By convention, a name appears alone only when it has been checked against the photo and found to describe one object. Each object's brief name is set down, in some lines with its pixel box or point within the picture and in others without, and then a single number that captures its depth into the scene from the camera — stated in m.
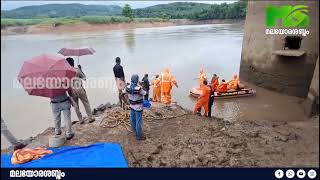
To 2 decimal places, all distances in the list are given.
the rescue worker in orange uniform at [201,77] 11.91
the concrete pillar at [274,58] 11.83
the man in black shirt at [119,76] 8.08
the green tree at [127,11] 74.38
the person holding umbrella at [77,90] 6.66
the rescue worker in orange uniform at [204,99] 8.61
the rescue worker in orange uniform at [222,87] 12.55
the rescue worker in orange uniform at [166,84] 10.34
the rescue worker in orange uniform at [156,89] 10.67
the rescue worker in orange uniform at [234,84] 12.82
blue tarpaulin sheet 5.30
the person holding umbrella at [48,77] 5.60
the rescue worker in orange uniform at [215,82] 12.10
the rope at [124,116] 7.32
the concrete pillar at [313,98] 8.34
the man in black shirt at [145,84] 9.69
